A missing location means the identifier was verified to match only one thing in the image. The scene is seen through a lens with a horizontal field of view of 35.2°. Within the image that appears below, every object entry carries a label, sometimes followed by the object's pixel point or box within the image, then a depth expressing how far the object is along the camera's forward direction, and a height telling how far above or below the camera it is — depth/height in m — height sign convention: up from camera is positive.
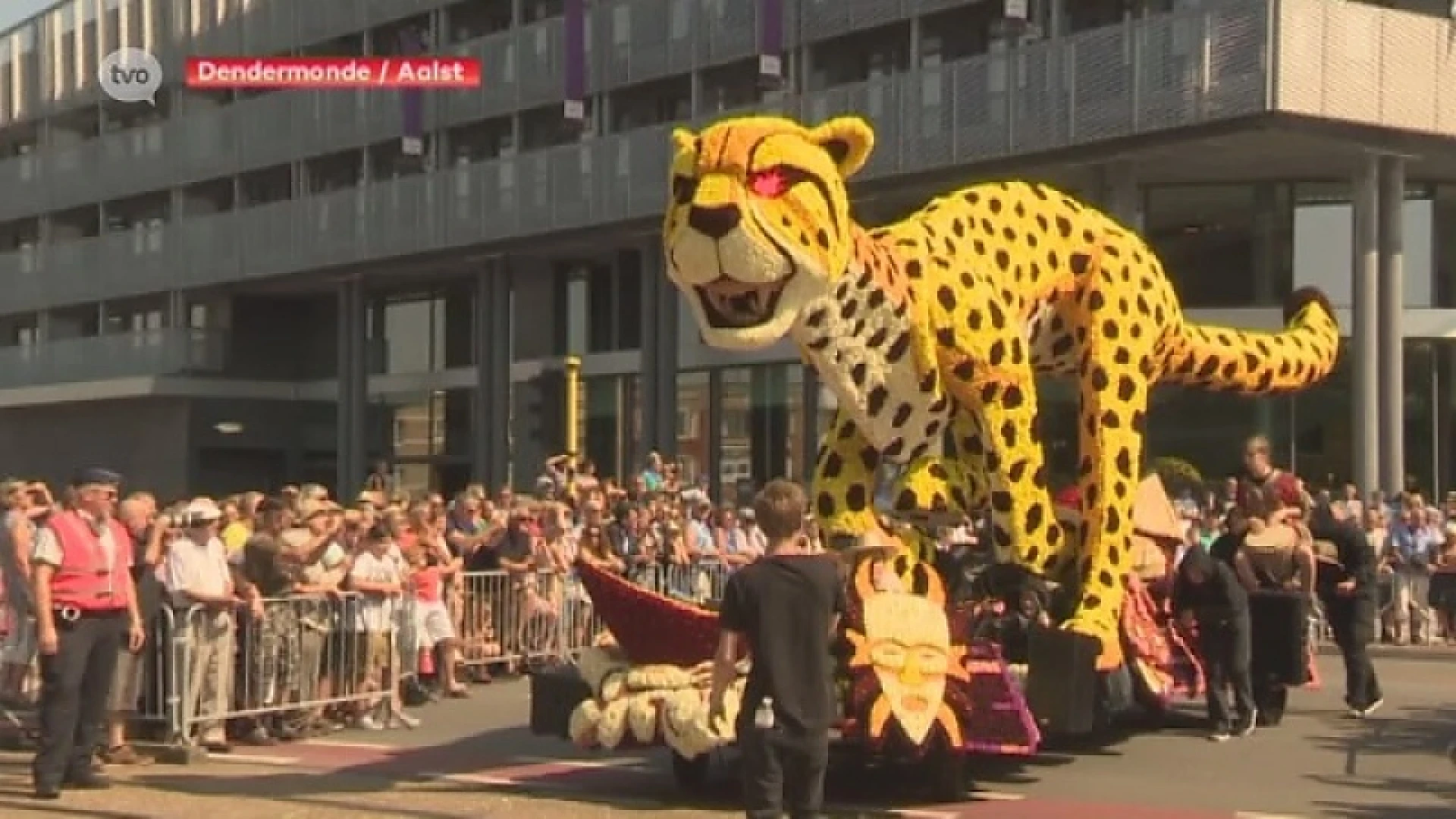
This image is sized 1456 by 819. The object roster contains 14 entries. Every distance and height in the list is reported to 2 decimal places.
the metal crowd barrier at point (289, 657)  15.44 -1.43
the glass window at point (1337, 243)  33.34 +3.39
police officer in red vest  13.16 -0.90
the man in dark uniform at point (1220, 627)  16.02 -1.07
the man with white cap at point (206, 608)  15.31 -0.96
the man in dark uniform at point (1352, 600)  17.31 -0.94
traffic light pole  40.69 +1.16
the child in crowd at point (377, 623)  17.38 -1.19
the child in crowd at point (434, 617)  19.09 -1.26
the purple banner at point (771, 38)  36.41 +6.90
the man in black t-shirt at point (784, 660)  9.75 -0.81
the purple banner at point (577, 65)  40.69 +7.16
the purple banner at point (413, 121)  44.25 +6.75
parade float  12.27 +0.27
